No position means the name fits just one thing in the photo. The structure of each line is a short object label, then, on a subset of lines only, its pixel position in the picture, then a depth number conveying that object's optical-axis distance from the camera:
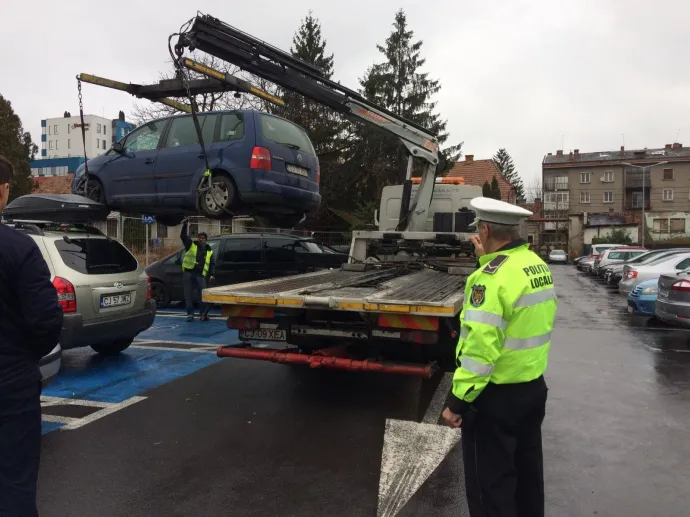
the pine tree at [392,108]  29.91
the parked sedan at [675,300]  8.67
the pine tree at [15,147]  26.18
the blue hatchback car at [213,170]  6.57
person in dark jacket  2.33
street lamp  56.89
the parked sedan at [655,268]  13.05
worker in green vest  10.38
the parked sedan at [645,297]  11.34
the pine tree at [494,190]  31.47
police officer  2.45
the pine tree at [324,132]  29.52
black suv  11.29
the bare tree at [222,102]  26.79
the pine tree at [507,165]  83.06
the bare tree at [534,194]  83.38
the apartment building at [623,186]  59.20
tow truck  4.74
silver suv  5.83
